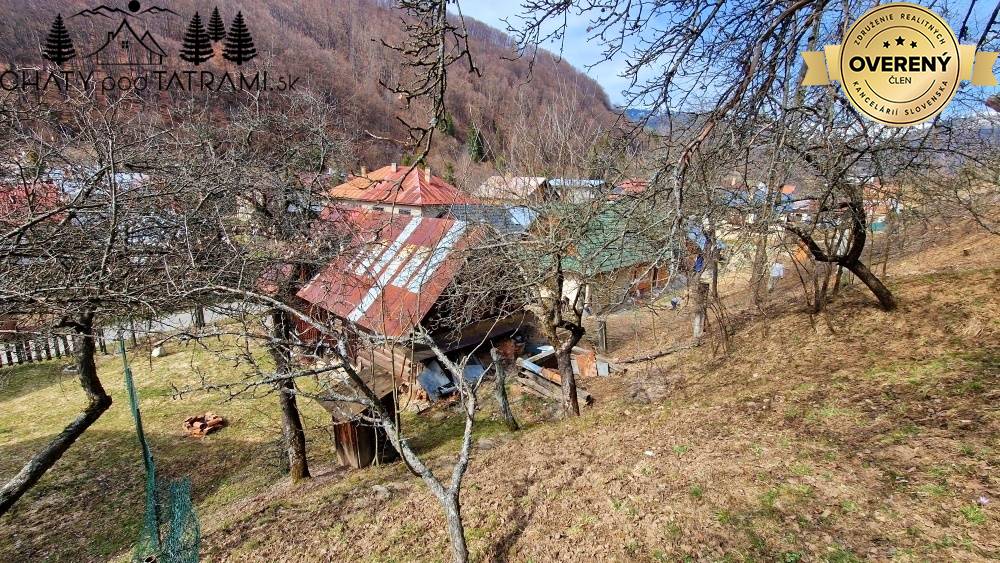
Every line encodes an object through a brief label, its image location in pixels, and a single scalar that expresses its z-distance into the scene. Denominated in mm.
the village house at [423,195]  27047
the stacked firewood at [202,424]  8094
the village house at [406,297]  7855
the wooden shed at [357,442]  6496
